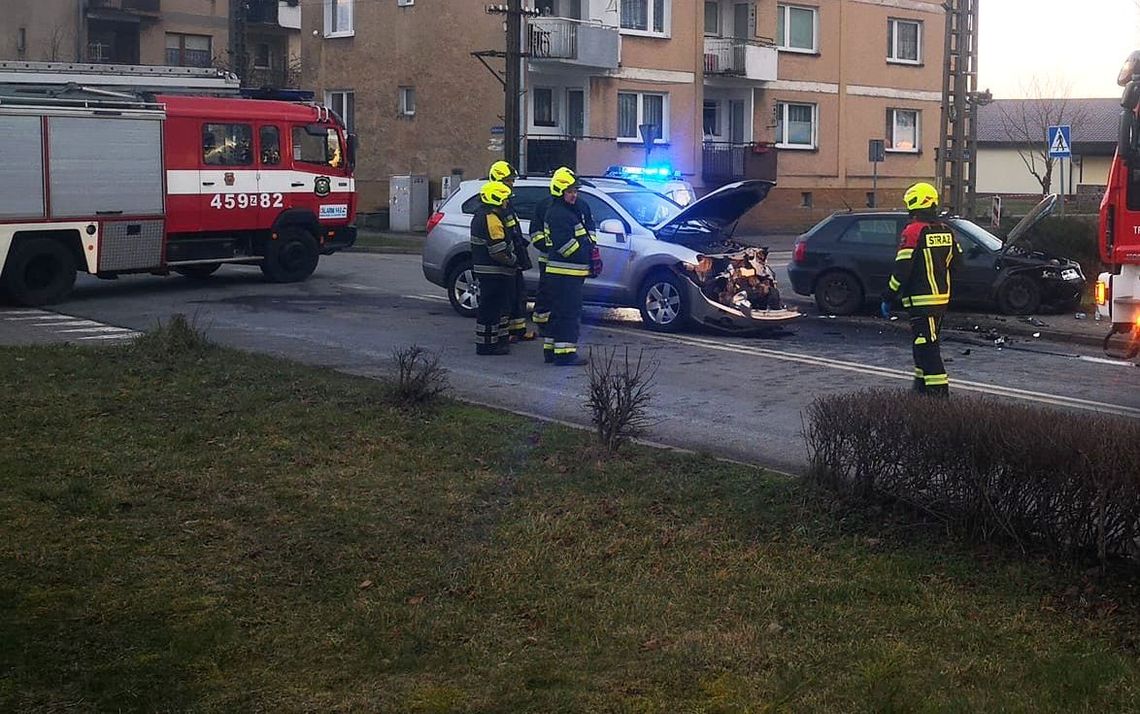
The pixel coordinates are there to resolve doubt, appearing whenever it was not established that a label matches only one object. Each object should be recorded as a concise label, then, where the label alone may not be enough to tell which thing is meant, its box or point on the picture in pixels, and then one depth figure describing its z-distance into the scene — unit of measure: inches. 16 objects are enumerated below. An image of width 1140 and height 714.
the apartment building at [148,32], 1733.5
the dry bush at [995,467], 213.8
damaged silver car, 593.0
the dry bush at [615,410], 316.2
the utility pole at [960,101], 848.3
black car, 673.6
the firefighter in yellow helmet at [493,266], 508.7
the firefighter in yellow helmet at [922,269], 397.4
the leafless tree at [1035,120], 2576.3
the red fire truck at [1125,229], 457.7
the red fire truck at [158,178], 684.7
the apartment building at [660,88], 1487.5
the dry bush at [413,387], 374.3
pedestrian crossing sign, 906.7
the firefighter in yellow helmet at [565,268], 494.3
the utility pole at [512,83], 1026.1
